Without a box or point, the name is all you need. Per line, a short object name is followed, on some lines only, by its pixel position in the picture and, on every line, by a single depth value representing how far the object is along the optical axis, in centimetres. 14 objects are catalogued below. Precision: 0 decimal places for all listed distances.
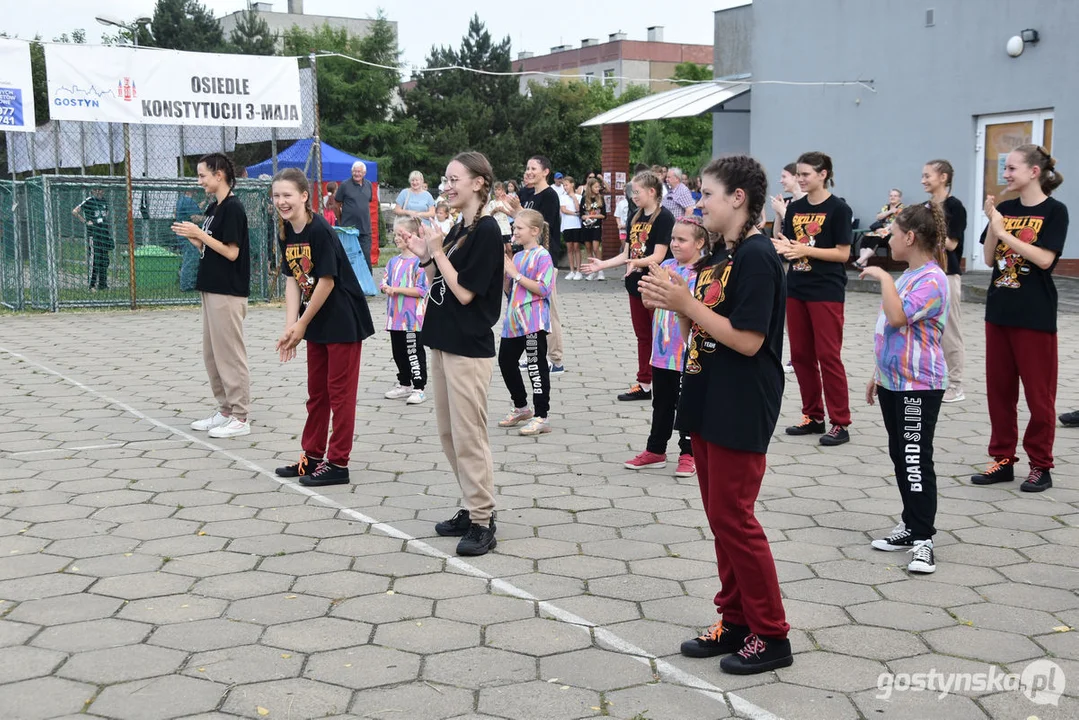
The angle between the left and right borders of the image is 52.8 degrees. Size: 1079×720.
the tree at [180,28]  5194
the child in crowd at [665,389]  643
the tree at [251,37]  5309
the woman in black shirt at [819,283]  699
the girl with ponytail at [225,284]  724
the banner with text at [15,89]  1405
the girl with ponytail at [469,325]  491
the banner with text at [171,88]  1373
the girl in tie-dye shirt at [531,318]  750
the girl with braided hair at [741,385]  353
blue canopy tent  2452
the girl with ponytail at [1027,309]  587
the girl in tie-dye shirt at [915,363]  482
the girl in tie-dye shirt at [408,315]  848
